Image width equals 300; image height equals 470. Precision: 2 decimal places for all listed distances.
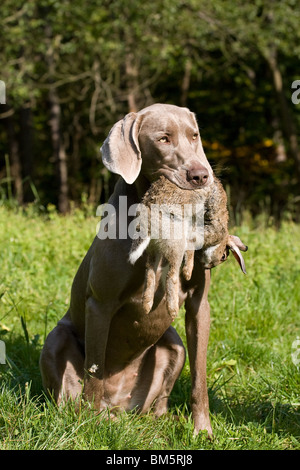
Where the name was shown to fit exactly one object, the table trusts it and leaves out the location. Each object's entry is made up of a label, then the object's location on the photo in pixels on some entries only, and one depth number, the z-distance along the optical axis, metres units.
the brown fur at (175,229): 2.45
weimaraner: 2.81
